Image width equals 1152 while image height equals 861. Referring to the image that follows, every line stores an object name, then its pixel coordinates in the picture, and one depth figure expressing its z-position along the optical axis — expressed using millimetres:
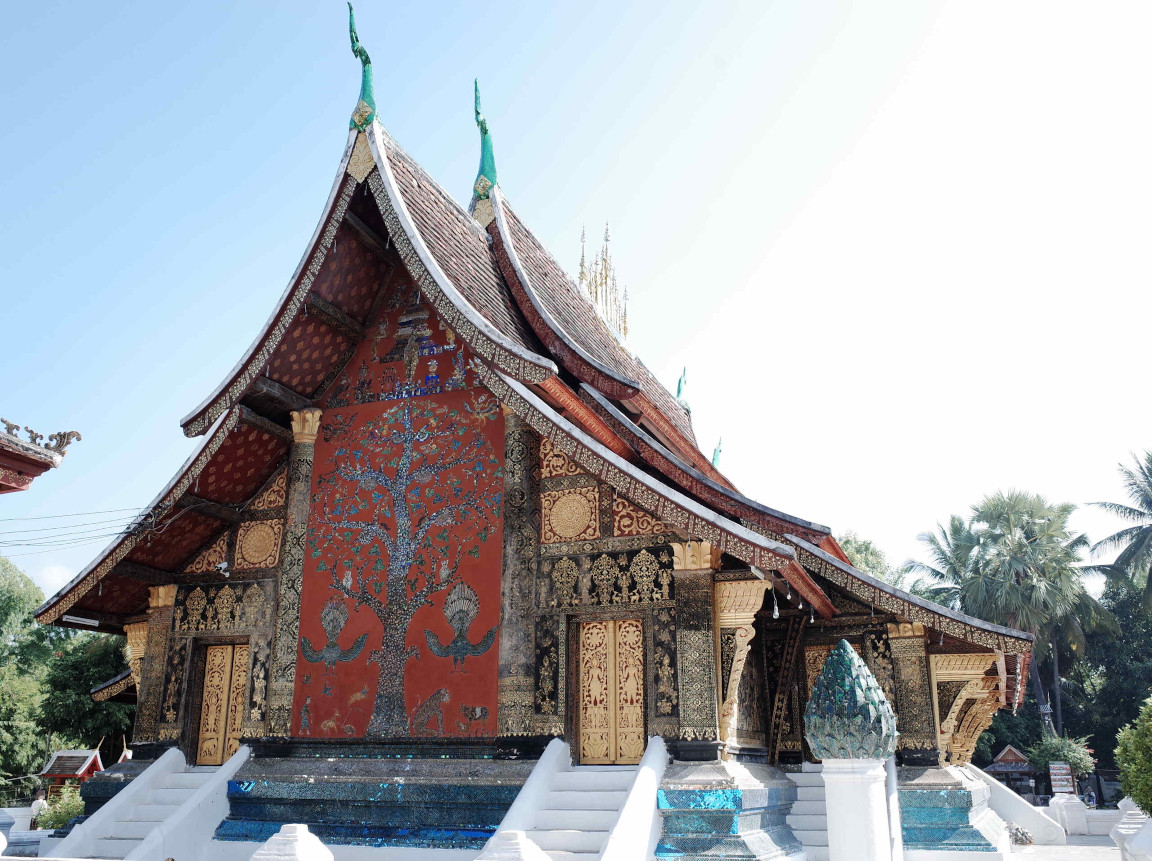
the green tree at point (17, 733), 28203
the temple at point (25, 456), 5156
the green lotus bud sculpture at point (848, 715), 5121
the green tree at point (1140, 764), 12742
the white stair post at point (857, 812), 5031
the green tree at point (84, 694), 24578
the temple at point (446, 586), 7414
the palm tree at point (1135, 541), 30094
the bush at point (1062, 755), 23500
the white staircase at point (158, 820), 7500
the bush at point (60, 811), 15320
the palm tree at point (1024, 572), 27578
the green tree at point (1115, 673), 29141
